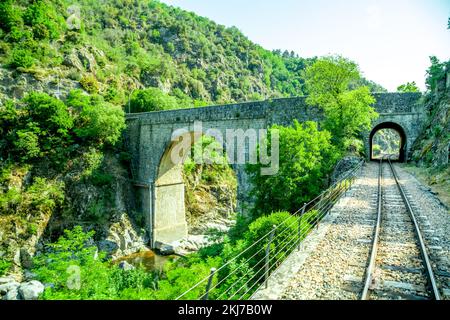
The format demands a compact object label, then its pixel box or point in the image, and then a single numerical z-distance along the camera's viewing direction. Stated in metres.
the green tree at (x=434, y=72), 22.31
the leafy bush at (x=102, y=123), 27.11
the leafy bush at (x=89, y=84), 31.80
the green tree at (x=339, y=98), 17.69
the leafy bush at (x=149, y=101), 33.88
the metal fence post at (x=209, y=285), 3.51
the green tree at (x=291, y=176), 13.38
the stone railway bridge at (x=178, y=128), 17.72
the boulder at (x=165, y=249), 25.39
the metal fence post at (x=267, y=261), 5.20
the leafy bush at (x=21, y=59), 29.03
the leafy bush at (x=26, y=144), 24.72
